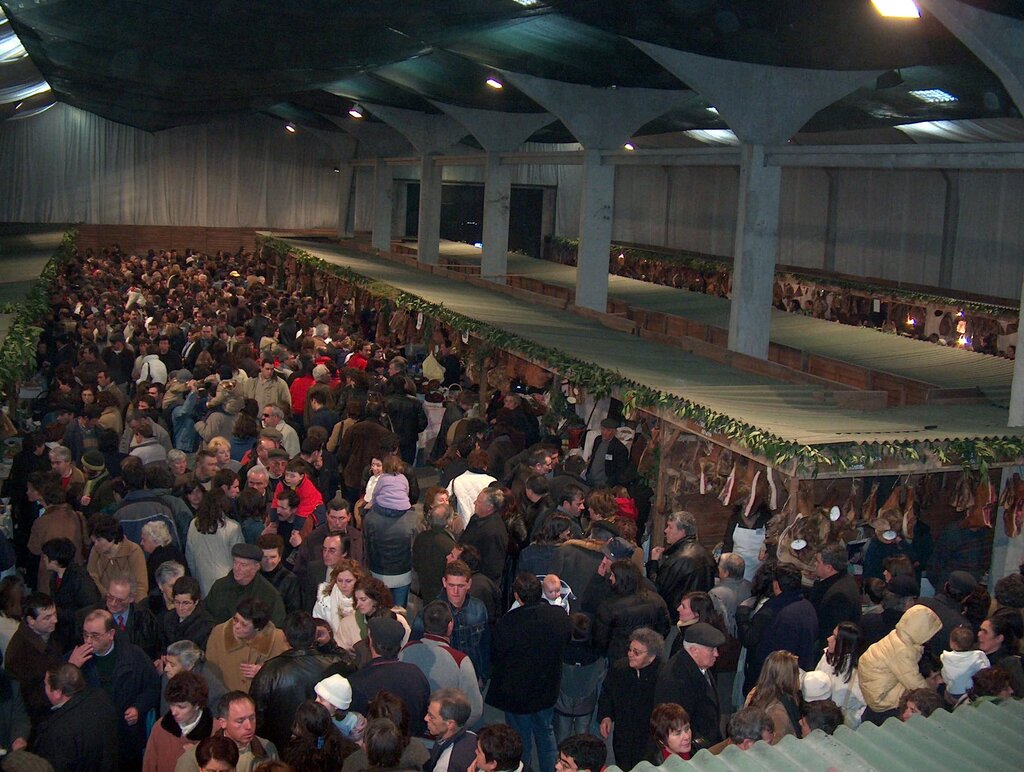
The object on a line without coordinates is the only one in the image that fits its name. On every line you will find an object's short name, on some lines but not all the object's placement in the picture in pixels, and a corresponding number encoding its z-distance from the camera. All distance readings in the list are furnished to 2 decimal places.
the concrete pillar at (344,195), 38.97
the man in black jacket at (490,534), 8.29
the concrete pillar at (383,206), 33.00
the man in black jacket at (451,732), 5.32
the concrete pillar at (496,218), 25.08
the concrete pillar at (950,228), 25.34
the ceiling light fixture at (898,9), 10.87
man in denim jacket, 6.83
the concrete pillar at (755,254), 14.66
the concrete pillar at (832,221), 29.56
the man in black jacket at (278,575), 7.25
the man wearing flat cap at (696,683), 6.10
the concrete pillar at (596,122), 19.03
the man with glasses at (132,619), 6.68
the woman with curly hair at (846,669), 6.80
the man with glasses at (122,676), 5.99
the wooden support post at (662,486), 10.34
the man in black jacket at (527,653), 6.66
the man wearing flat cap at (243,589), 6.80
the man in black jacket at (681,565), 8.02
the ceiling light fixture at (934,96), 16.60
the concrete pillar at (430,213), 28.38
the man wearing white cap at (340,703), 5.42
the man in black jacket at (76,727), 5.35
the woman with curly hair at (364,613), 6.54
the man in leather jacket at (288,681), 5.72
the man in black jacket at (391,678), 5.83
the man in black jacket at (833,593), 7.61
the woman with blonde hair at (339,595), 6.86
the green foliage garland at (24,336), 10.79
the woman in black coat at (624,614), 6.96
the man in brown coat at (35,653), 5.99
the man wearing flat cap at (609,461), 11.00
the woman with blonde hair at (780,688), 5.84
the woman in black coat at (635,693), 6.21
